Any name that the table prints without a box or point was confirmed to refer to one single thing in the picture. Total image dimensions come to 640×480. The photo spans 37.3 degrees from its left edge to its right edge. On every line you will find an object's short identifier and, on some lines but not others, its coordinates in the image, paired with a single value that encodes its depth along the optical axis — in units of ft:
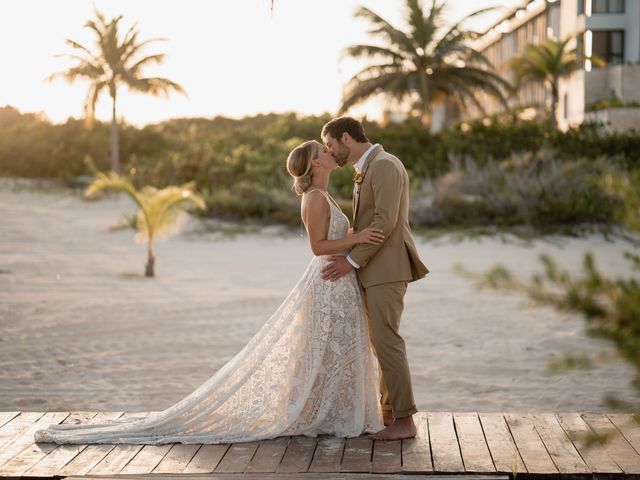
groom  16.72
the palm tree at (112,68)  124.77
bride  17.04
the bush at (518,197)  63.52
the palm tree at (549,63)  145.59
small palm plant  52.54
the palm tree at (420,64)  129.08
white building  137.90
